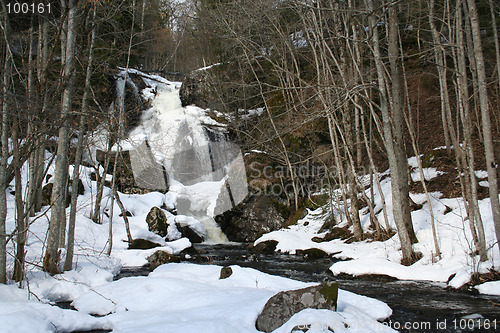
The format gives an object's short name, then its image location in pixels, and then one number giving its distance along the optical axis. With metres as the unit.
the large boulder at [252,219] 17.34
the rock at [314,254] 11.49
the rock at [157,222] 15.04
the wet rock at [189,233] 16.41
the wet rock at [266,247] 13.04
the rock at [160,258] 10.66
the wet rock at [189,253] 12.06
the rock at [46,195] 14.39
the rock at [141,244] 12.51
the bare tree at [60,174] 6.97
